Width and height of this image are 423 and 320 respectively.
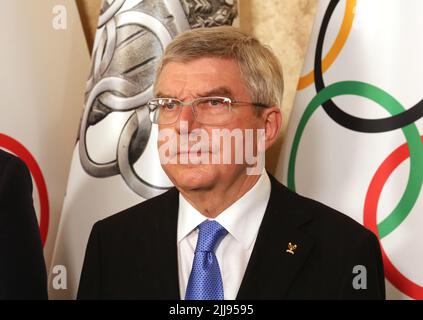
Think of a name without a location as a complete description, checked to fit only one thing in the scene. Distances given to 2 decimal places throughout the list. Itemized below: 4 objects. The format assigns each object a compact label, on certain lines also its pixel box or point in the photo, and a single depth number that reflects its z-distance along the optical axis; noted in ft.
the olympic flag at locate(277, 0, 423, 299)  8.82
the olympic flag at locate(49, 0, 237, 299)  9.12
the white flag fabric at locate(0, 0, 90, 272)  9.45
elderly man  7.72
